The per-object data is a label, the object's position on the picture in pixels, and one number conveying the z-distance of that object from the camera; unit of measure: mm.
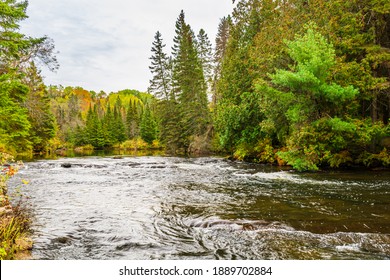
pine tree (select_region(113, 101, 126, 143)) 67125
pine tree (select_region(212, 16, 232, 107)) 42812
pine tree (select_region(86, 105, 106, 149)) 63578
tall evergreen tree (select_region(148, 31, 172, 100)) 43219
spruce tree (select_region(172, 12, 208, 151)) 37969
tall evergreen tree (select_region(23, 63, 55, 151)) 36959
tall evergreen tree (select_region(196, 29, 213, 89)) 45156
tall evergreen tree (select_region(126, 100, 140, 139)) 68875
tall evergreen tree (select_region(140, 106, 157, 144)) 59719
